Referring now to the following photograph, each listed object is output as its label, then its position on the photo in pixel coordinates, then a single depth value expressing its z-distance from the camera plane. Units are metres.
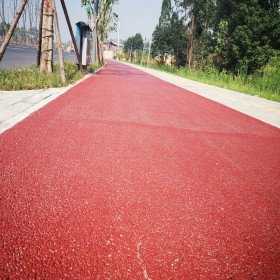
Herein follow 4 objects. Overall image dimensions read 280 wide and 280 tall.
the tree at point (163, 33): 40.94
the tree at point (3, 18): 68.74
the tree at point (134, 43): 83.06
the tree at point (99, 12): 17.09
